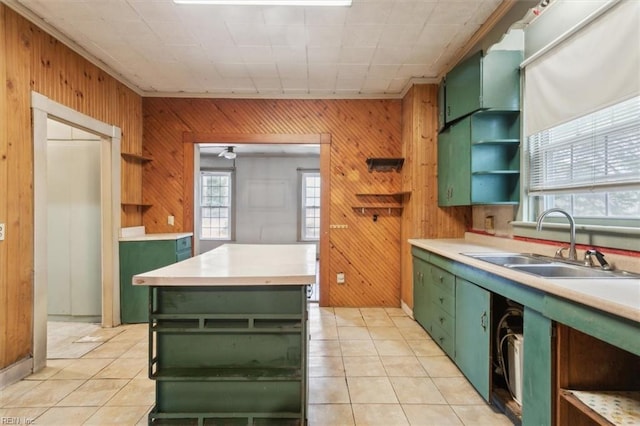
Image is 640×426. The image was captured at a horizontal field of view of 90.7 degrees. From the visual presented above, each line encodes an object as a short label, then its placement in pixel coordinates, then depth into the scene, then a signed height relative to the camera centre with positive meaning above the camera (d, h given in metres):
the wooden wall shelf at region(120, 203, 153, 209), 3.91 +0.10
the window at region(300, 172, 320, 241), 8.19 +0.16
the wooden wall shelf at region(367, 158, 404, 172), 4.26 +0.66
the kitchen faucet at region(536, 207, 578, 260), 2.07 -0.13
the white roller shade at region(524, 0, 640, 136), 1.85 +0.99
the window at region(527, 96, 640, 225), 1.92 +0.35
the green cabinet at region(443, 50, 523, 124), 2.90 +1.23
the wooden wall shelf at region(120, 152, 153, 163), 3.86 +0.71
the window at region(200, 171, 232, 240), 8.16 +0.18
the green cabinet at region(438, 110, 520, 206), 3.01 +0.55
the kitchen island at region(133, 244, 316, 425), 1.83 -0.83
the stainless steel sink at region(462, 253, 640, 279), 1.85 -0.35
